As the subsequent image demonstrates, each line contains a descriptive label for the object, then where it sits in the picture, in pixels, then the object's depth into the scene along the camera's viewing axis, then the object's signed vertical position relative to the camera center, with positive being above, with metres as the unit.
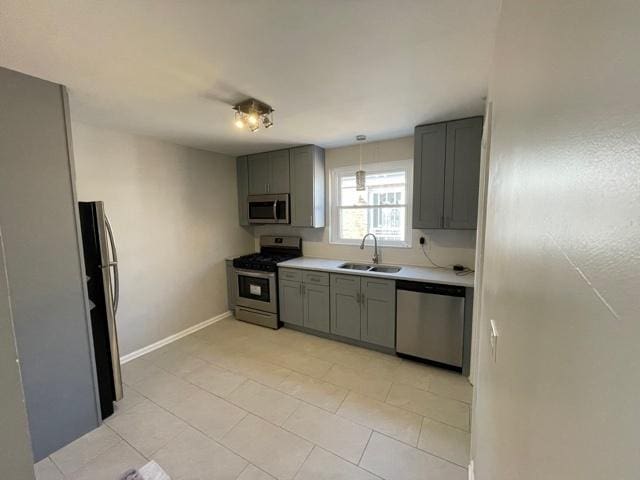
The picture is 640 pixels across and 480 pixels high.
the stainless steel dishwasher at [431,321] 2.43 -1.04
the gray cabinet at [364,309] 2.78 -1.04
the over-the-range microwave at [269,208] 3.69 +0.09
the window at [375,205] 3.23 +0.12
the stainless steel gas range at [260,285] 3.51 -0.95
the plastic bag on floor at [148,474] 1.52 -1.51
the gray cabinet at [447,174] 2.50 +0.39
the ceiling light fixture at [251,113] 2.10 +0.83
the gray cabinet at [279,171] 3.63 +0.60
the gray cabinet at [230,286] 3.93 -1.07
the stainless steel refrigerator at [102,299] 1.97 -0.63
